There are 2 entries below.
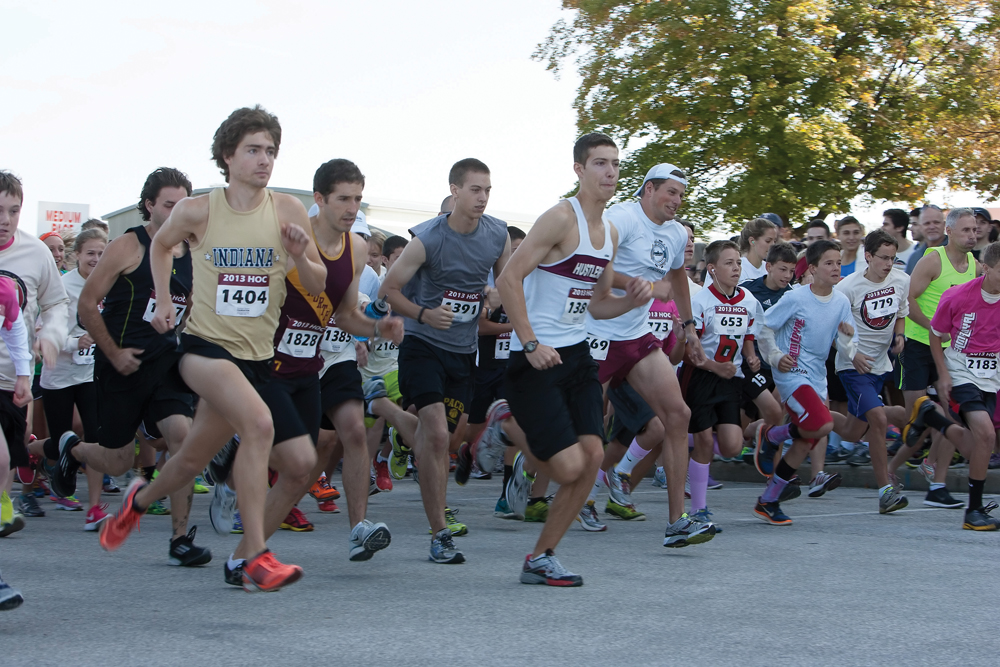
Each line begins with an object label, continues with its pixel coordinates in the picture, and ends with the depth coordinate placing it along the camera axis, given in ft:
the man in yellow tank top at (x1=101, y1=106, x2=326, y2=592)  31.24
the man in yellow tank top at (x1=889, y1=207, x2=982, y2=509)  62.03
